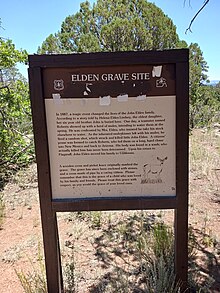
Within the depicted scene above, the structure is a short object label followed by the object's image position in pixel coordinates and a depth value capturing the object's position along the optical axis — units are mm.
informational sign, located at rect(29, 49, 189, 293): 2043
